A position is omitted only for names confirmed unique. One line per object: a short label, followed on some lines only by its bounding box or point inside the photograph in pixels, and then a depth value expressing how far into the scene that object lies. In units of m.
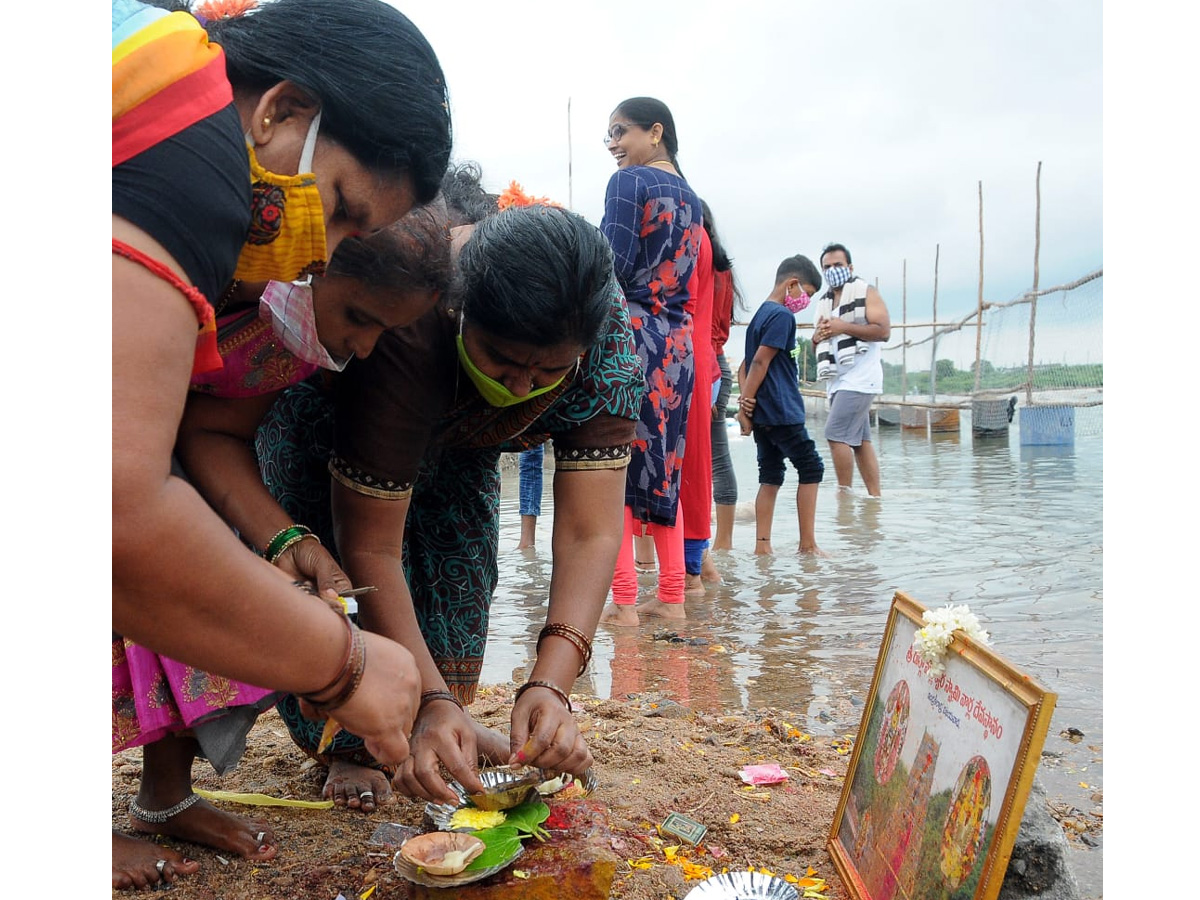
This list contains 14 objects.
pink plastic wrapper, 2.62
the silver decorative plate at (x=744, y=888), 1.90
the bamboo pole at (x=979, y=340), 20.19
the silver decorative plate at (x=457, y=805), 2.07
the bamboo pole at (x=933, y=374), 22.55
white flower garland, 1.82
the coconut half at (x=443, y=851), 1.78
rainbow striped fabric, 1.24
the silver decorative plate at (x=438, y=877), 1.78
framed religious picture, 1.53
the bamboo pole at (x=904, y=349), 24.16
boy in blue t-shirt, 6.74
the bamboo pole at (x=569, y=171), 11.76
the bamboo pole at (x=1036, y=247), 17.58
